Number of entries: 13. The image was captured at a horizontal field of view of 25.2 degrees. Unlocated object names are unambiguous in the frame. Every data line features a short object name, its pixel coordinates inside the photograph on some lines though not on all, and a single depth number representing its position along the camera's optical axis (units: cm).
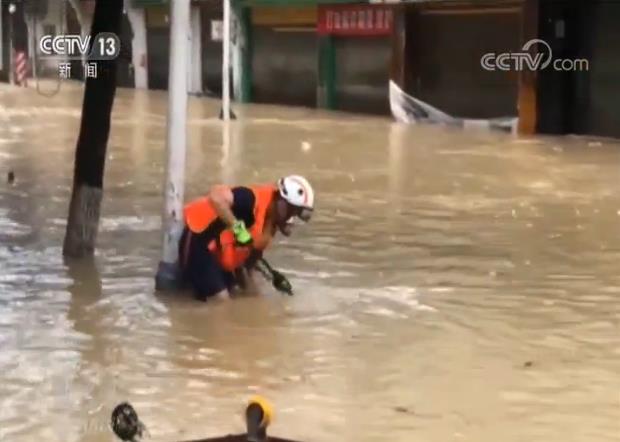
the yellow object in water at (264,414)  436
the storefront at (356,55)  3272
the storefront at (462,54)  2852
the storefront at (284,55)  3653
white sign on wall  4156
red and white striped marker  4581
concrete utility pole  990
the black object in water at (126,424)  489
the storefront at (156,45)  4609
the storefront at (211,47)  4194
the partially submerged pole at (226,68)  2798
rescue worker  916
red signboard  3231
